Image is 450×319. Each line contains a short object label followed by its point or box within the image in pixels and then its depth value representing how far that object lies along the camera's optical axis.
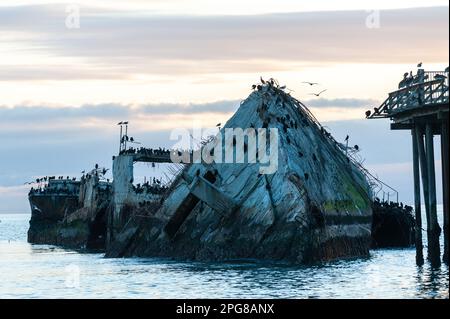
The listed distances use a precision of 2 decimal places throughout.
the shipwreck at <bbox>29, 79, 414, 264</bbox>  94.56
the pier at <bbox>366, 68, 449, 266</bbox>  72.69
